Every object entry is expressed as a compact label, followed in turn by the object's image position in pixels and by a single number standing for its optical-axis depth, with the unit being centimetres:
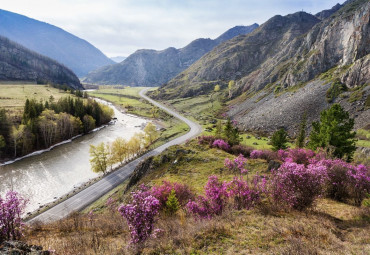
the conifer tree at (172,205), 1603
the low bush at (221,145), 4400
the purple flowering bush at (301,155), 2769
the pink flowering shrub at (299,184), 1286
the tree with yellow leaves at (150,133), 9112
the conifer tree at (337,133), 3356
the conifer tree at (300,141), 5260
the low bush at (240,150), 4376
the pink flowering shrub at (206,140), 4675
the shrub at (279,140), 5320
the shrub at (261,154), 3677
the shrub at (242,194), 1456
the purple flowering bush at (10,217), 1136
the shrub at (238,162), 1691
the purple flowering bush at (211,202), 1412
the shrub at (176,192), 1739
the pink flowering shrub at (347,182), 1471
